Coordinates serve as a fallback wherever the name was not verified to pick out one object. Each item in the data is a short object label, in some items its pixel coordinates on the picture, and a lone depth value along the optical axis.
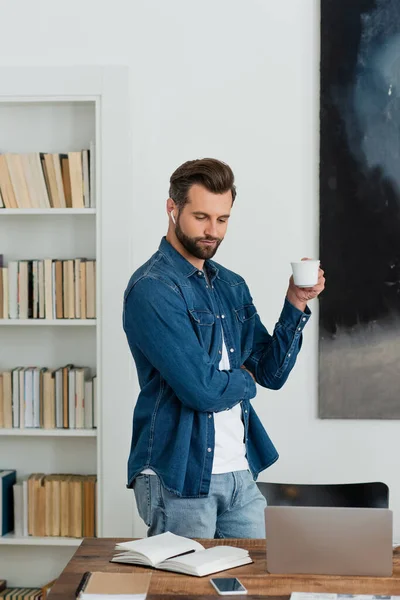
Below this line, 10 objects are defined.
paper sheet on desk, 3.53
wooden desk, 3.62
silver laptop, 3.72
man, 4.19
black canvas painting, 5.20
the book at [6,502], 5.34
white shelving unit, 5.25
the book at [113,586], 3.58
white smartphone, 3.63
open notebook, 3.78
